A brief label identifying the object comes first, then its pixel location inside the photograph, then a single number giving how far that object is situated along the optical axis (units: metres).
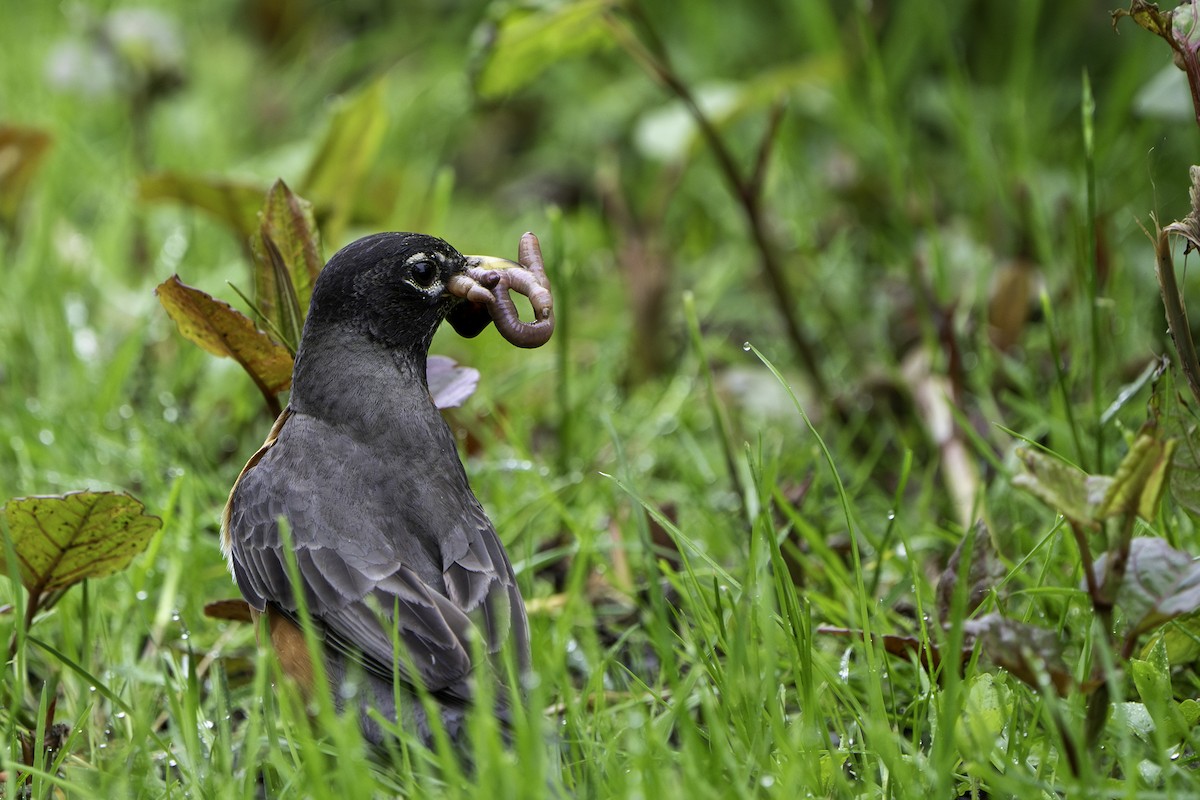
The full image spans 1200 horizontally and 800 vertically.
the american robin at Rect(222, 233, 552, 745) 4.03
